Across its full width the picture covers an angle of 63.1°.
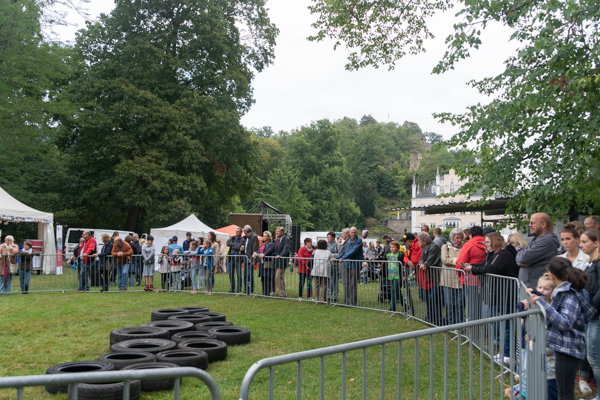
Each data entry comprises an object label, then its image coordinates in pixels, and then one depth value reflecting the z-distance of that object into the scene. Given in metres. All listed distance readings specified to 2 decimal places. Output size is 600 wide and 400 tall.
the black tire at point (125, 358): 6.13
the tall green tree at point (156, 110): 28.64
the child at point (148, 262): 16.02
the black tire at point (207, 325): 8.48
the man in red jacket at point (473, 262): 7.76
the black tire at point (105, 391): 4.80
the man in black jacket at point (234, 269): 15.09
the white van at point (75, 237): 25.69
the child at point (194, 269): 15.73
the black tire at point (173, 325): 8.24
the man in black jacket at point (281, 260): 14.31
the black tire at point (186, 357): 6.23
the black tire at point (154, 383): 5.53
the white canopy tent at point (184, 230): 24.59
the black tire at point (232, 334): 7.95
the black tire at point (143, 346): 6.79
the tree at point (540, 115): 9.06
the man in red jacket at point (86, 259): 15.65
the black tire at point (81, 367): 5.68
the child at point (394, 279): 11.22
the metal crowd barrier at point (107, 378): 2.09
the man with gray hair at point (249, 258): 15.12
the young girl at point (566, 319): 4.56
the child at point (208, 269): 15.39
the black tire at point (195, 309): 10.28
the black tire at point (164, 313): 9.65
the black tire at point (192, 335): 7.80
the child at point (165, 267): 16.34
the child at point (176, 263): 16.08
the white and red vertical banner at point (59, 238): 24.22
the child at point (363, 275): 12.51
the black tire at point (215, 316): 9.46
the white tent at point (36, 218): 19.83
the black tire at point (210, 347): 6.96
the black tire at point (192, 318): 9.16
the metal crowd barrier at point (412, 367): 2.91
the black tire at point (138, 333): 7.54
